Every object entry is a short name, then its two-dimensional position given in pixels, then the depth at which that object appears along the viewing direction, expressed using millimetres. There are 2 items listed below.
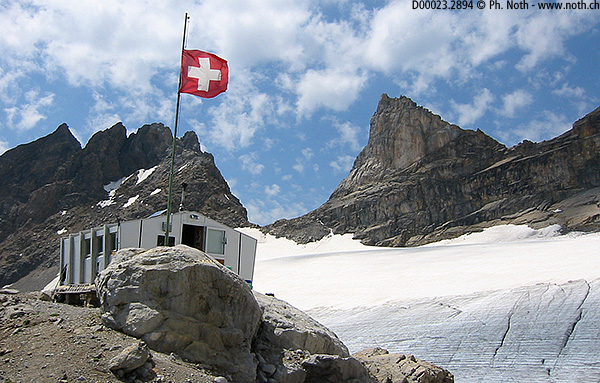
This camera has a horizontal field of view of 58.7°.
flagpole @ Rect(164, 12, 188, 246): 15659
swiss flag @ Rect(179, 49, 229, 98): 16266
